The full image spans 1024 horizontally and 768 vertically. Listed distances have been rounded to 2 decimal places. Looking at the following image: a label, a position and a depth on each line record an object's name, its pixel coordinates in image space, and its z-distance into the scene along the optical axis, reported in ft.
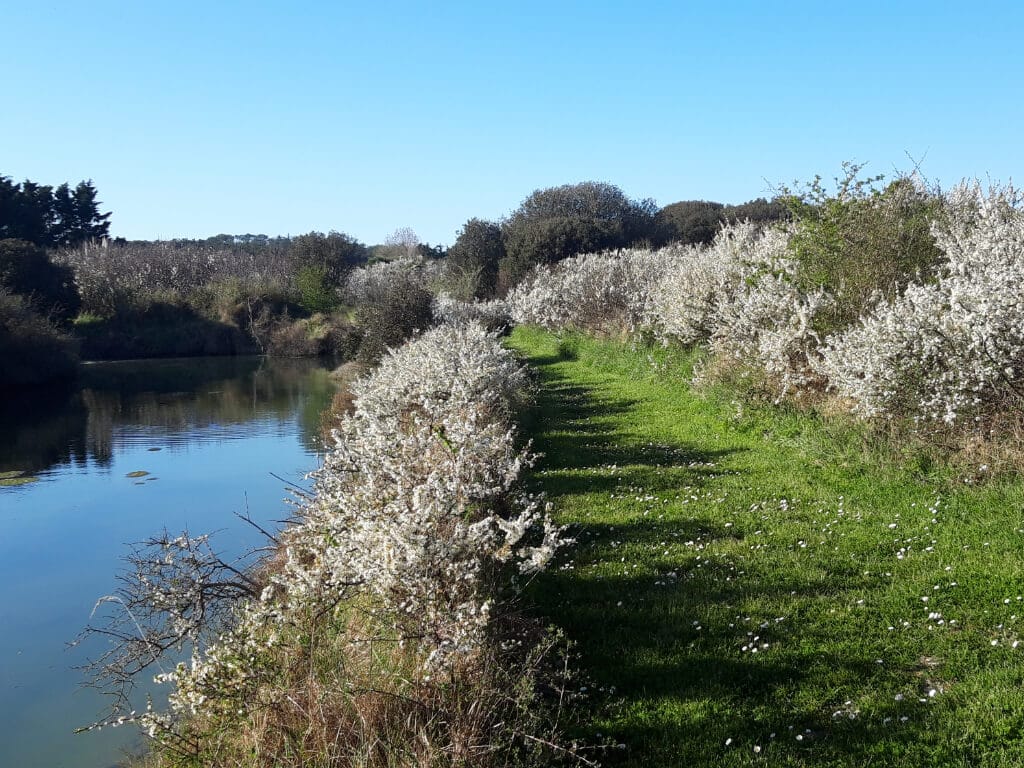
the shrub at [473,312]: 97.86
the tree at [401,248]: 230.68
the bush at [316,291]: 150.82
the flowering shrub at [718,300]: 36.76
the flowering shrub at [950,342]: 23.59
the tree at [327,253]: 176.24
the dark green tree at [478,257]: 144.05
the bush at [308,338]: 141.59
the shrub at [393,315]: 87.51
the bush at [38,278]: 120.06
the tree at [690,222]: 163.84
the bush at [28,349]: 97.76
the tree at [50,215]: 173.17
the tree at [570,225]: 135.64
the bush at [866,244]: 34.58
